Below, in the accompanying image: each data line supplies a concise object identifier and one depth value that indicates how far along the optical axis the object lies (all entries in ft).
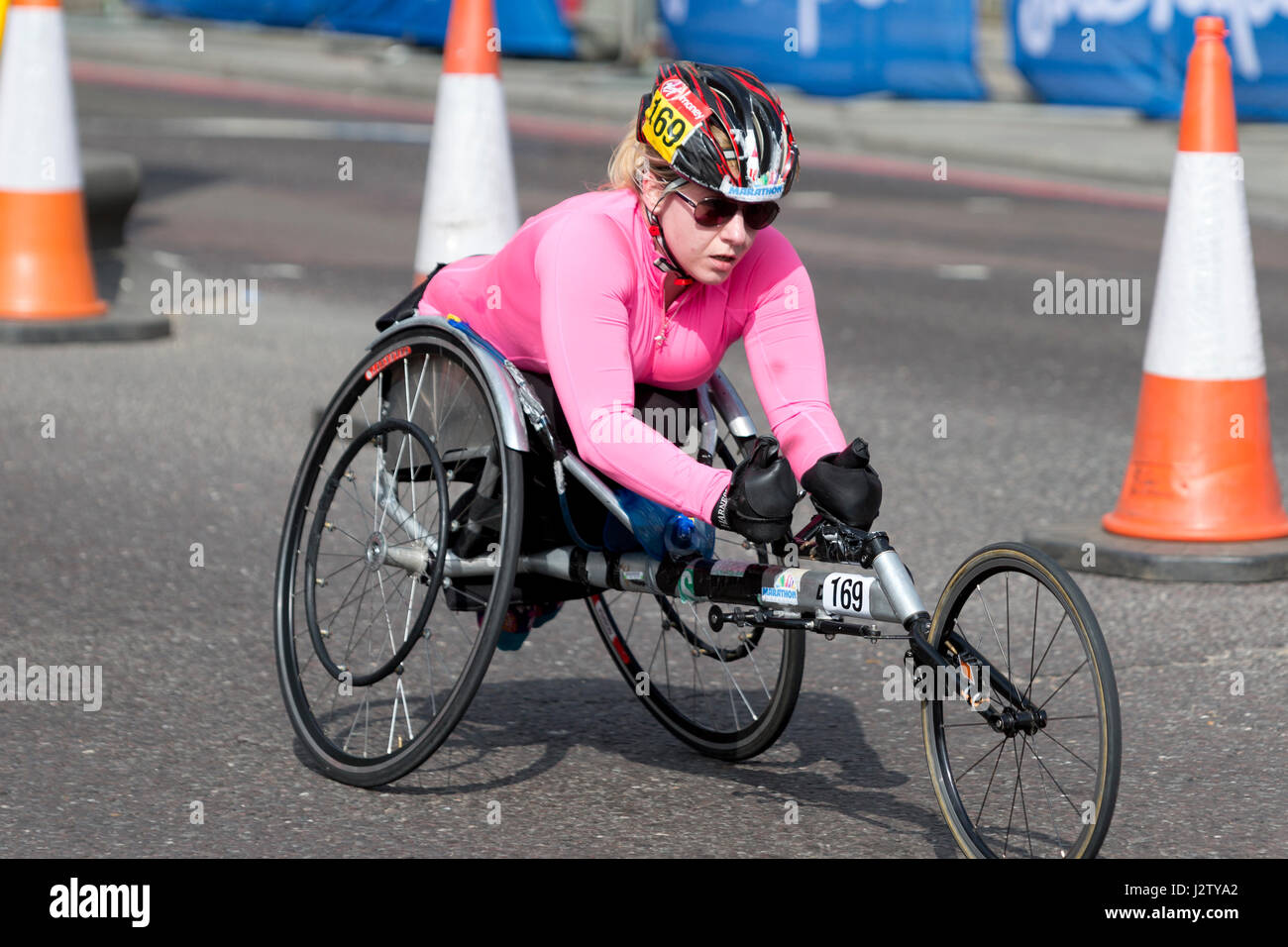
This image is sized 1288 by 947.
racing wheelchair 24.70
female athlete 25.31
